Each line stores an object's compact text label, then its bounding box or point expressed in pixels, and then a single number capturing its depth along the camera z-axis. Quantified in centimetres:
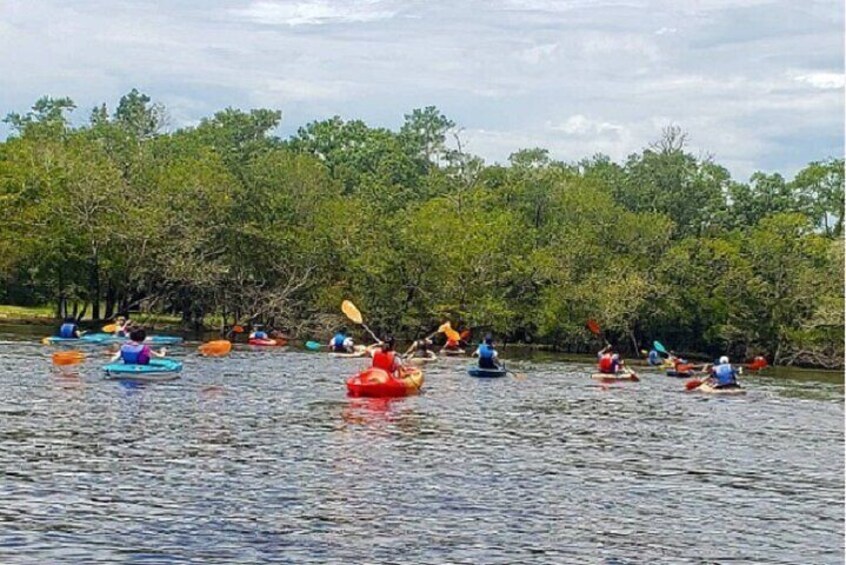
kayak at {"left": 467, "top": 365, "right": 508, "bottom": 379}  4025
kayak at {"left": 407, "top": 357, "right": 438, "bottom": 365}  4547
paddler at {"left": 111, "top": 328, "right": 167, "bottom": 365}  3262
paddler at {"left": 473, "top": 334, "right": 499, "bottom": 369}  4038
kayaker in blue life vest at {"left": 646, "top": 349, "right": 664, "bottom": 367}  5328
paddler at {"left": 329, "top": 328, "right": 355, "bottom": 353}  4756
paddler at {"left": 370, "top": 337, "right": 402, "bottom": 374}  3244
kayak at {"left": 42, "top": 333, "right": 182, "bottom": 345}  4394
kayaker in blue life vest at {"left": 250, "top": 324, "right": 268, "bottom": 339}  5184
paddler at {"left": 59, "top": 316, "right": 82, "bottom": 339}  4440
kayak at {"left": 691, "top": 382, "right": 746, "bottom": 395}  3872
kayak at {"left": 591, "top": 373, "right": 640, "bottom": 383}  4191
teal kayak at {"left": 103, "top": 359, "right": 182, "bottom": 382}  3219
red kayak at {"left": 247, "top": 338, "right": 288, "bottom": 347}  5125
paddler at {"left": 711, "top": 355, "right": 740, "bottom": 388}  3888
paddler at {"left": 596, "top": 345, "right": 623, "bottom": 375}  4219
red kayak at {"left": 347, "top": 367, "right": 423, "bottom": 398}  3089
